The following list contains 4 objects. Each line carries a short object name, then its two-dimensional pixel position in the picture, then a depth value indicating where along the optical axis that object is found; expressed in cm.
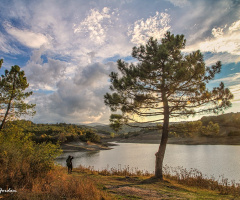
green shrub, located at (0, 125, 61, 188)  816
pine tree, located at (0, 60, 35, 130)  2020
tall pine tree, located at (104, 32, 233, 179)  1398
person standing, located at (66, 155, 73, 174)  1792
